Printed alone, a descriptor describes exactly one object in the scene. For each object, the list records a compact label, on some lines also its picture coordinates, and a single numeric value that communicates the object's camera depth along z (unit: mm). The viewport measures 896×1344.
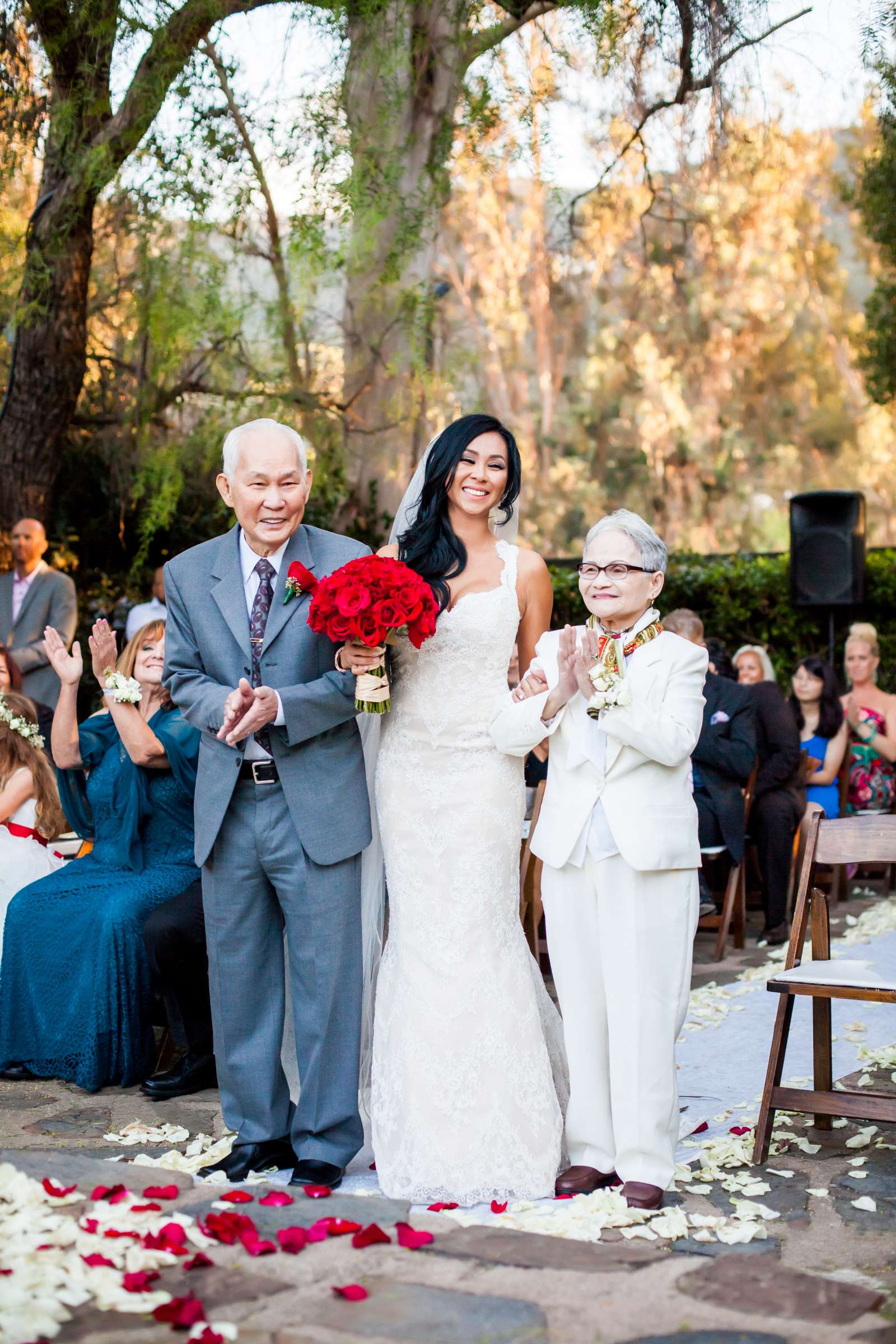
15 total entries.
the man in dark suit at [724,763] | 7578
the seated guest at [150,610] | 9062
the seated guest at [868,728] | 9656
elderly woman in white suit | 3795
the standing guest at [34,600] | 8625
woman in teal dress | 5270
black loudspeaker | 11836
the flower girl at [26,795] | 5941
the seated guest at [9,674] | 6355
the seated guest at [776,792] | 8070
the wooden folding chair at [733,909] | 7465
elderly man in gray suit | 3959
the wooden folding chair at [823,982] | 4105
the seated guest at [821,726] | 9188
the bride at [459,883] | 3955
